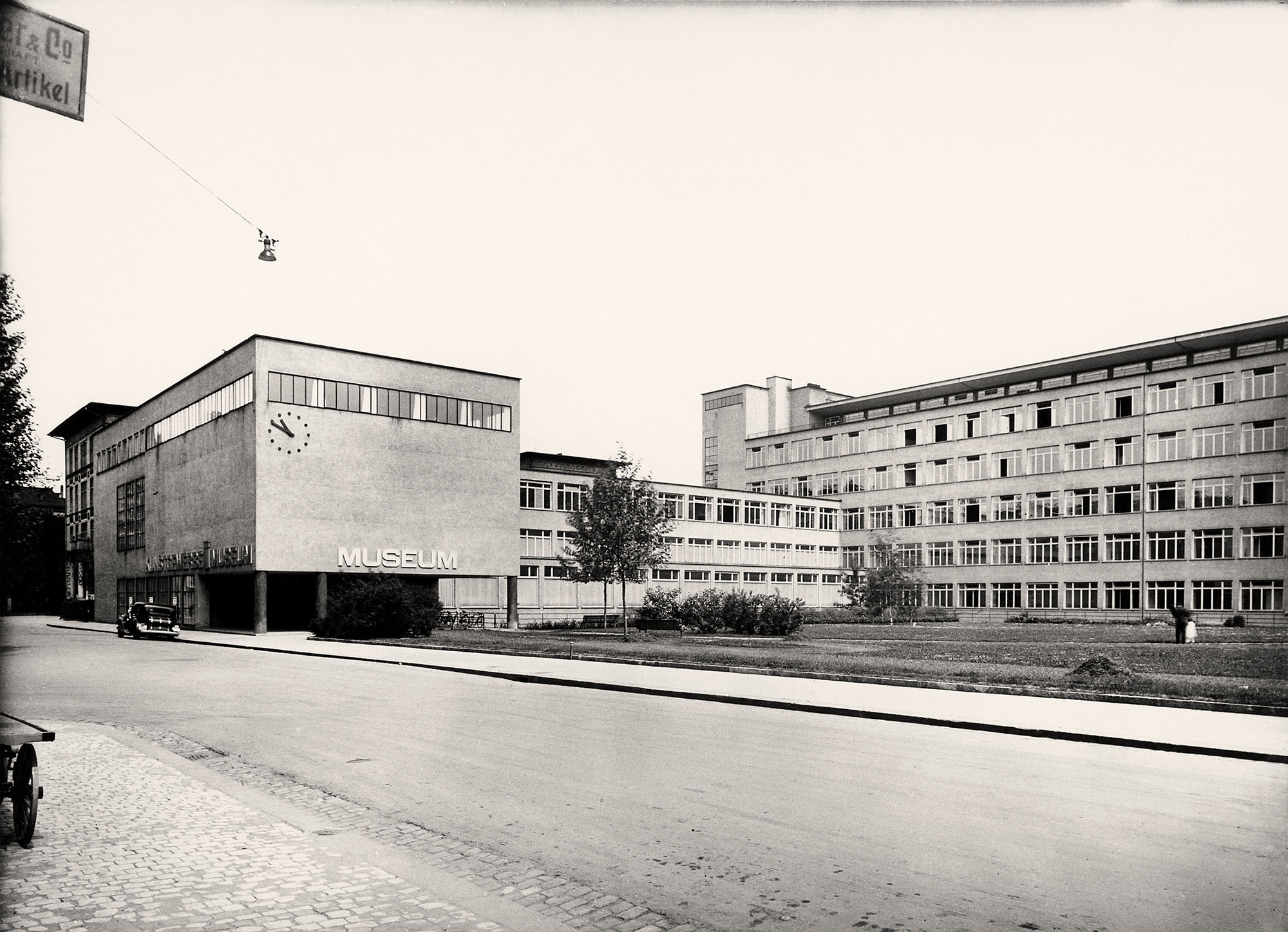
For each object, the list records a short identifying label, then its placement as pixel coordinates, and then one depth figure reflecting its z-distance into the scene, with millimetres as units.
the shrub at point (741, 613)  37656
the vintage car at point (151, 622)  39969
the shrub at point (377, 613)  36000
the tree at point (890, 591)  59188
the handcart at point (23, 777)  6914
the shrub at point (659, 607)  41438
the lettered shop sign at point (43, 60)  4914
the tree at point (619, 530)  40844
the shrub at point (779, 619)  37156
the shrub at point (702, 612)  38969
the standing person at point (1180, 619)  31031
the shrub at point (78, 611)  72500
